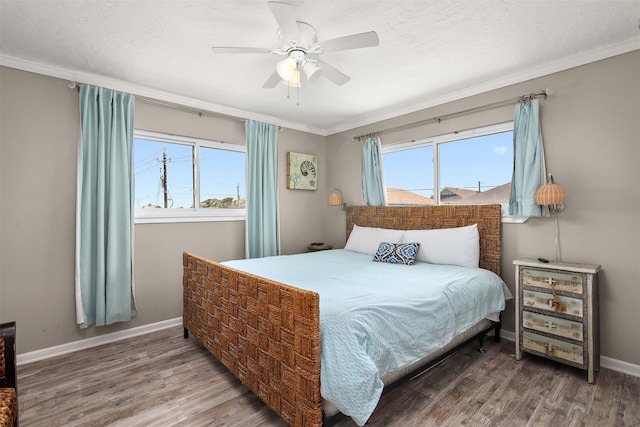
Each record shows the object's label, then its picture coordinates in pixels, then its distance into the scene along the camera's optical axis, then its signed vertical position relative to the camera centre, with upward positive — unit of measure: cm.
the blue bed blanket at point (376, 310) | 146 -60
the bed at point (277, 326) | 151 -70
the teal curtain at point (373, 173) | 398 +53
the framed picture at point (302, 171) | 432 +62
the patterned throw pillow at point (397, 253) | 304 -41
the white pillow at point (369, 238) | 347 -30
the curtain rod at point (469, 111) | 270 +104
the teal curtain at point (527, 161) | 268 +44
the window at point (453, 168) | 310 +49
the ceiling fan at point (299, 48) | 173 +106
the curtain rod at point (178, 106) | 276 +120
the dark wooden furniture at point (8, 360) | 141 -65
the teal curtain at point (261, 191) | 383 +30
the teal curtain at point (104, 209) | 275 +8
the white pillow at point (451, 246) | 290 -34
